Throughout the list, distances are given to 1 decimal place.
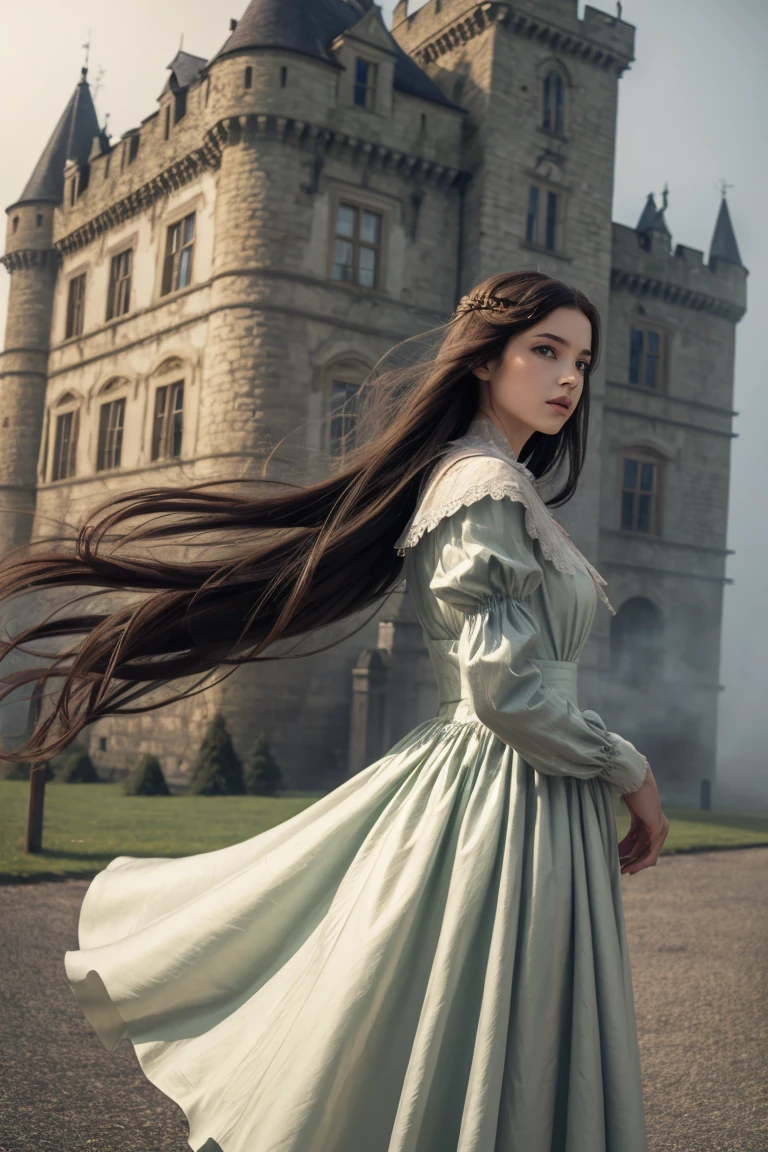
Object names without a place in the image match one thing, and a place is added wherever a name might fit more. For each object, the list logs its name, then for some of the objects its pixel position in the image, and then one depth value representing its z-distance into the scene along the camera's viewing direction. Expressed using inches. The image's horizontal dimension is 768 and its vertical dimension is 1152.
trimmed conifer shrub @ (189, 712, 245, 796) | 535.8
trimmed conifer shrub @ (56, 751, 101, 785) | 551.1
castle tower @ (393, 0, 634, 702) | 703.1
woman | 68.7
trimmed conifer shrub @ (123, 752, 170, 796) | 498.9
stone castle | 629.9
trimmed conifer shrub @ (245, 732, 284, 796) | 549.3
